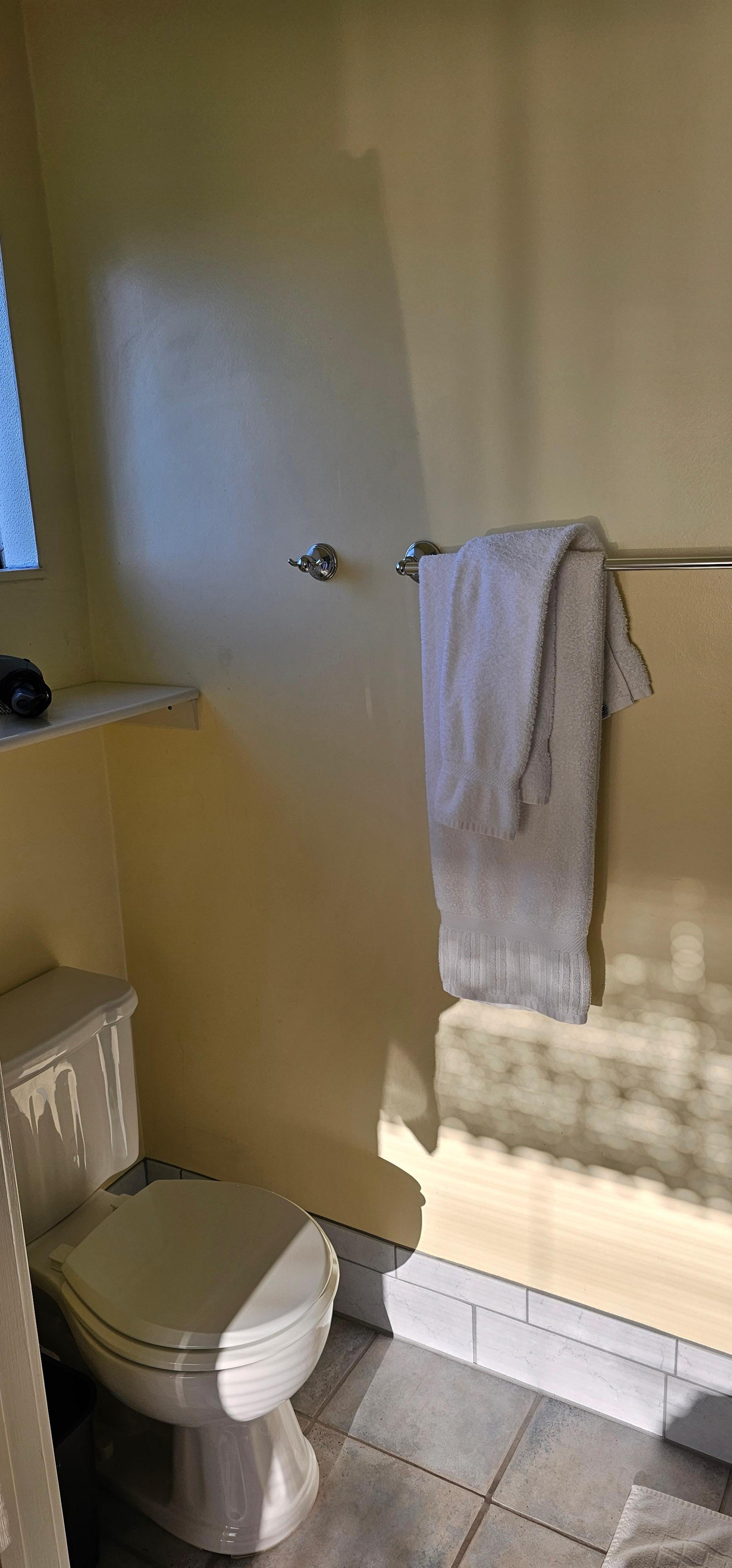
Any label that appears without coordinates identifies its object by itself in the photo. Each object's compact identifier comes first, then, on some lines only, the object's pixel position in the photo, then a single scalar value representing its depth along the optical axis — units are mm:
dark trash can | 1399
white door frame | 854
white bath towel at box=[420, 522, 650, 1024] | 1360
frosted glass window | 1704
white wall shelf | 1455
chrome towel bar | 1320
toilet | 1366
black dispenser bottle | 1490
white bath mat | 1420
